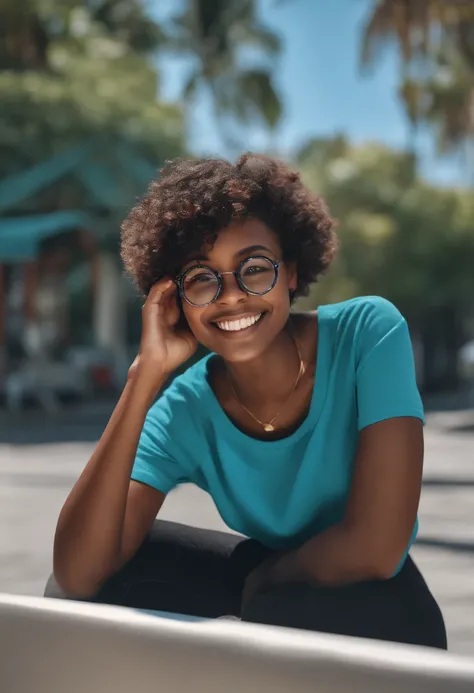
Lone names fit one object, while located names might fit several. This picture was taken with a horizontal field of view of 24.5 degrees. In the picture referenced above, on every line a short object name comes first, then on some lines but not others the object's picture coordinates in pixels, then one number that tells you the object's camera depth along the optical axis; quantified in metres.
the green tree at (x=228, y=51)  28.14
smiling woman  2.09
